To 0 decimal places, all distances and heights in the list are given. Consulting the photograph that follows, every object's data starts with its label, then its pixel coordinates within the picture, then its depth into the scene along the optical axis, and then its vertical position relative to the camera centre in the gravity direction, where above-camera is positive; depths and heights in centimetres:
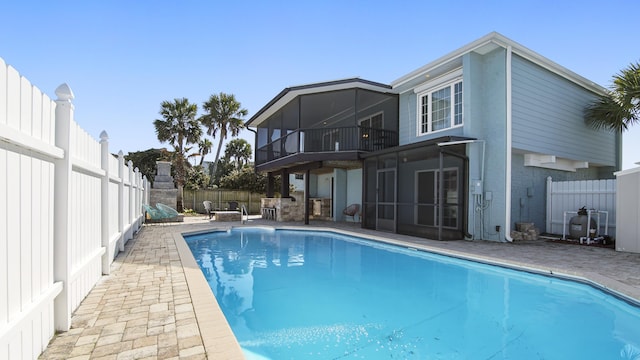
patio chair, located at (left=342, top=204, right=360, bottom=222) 1412 -125
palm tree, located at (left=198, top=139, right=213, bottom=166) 2638 +286
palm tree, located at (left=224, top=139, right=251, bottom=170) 3497 +336
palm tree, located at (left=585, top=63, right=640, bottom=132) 904 +244
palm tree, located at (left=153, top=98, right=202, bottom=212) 2136 +350
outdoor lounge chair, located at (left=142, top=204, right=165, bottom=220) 1208 -126
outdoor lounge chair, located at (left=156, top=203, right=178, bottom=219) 1283 -123
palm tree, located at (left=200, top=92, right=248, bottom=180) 2555 +523
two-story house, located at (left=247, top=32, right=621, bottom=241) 892 +145
